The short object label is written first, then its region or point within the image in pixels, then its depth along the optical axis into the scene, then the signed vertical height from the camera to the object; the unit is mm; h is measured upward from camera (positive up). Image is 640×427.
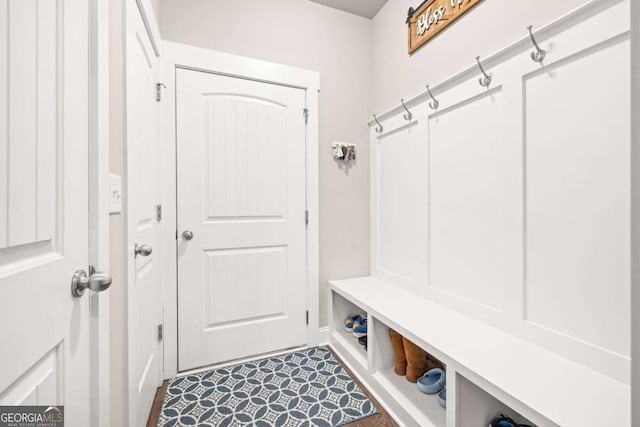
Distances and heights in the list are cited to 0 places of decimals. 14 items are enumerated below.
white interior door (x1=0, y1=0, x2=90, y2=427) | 497 +22
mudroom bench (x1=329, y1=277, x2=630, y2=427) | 862 -562
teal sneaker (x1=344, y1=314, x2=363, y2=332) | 2111 -804
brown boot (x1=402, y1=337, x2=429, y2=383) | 1560 -800
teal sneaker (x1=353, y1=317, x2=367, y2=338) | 2004 -812
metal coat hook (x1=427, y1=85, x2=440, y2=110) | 1656 +630
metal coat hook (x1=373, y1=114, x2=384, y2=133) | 2169 +647
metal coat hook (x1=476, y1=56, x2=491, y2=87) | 1355 +628
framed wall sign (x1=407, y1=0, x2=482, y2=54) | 1543 +1126
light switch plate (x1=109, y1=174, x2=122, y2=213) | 936 +67
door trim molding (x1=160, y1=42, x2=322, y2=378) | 1754 +609
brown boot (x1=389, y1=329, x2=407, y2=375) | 1632 -797
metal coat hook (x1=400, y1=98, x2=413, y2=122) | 1876 +640
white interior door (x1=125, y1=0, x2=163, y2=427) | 1122 -18
